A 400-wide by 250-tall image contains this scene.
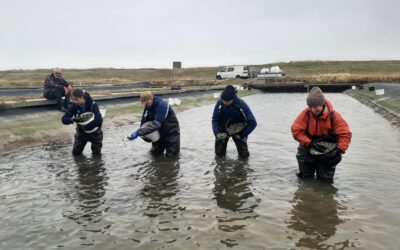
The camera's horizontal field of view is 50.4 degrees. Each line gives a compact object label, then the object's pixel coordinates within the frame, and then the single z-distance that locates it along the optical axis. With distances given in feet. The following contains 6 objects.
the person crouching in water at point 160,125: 34.14
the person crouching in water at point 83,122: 35.40
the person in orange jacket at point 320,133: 25.21
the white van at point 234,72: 207.00
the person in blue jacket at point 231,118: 33.04
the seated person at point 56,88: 57.98
